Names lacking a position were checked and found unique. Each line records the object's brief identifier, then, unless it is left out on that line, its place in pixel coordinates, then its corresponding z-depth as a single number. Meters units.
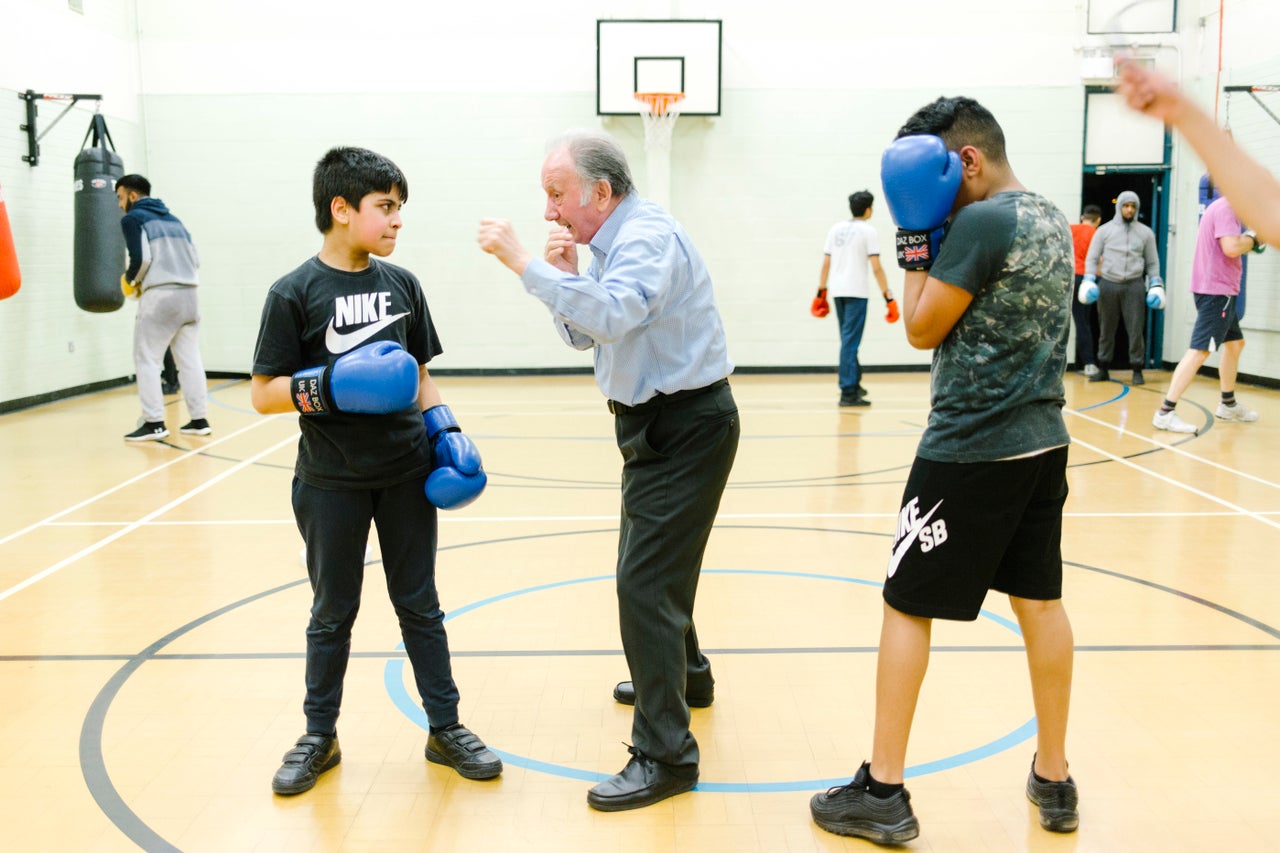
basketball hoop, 11.28
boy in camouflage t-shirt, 2.26
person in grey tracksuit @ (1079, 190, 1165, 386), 10.44
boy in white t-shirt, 8.91
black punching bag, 8.98
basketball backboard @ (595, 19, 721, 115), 11.24
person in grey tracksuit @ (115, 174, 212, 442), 7.48
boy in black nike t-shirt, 2.61
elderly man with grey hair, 2.51
